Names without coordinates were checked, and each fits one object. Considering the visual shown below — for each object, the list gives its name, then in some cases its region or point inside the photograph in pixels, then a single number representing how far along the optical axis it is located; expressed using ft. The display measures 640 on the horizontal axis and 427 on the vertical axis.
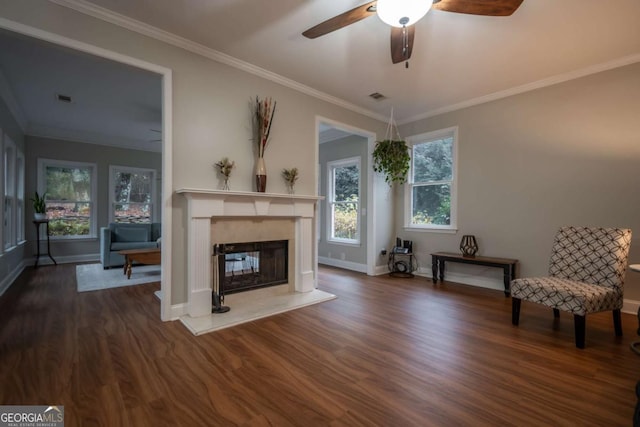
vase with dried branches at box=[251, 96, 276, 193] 10.92
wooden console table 12.14
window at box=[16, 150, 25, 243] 16.44
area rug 13.51
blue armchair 17.16
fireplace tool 9.90
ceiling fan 5.78
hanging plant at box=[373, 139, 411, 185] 14.74
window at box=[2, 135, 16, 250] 14.15
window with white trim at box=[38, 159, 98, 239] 19.47
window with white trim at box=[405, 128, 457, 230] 15.01
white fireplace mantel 9.31
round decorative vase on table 13.74
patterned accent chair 7.57
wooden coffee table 14.20
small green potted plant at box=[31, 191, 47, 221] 17.47
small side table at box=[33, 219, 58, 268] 17.40
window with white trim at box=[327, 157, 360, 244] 18.16
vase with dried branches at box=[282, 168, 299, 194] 12.03
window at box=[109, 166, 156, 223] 21.65
